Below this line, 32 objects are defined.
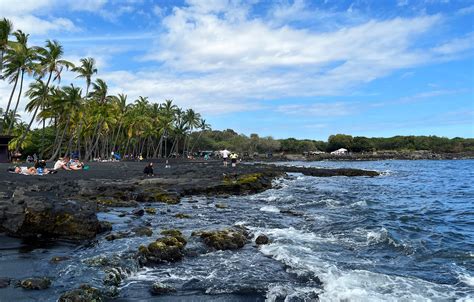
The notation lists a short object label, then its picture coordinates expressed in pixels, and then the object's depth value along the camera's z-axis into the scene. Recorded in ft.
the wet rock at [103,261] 28.99
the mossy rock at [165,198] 68.26
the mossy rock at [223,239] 36.11
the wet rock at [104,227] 40.08
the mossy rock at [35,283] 23.59
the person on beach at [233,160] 176.65
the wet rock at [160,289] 24.32
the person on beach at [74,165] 122.64
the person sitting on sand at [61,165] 114.71
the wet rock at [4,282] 23.46
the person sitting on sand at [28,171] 93.34
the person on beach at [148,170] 114.11
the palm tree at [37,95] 171.94
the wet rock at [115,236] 37.09
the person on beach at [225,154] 176.04
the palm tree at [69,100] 173.68
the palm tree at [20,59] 141.90
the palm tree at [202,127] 373.79
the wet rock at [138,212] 52.07
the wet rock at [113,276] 25.72
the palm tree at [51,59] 160.15
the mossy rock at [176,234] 35.66
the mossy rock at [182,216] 52.14
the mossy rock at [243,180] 91.76
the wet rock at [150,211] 54.36
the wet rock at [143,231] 39.22
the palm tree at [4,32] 133.59
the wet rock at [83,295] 21.71
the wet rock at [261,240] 37.81
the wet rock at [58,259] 29.40
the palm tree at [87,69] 191.52
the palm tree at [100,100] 210.79
